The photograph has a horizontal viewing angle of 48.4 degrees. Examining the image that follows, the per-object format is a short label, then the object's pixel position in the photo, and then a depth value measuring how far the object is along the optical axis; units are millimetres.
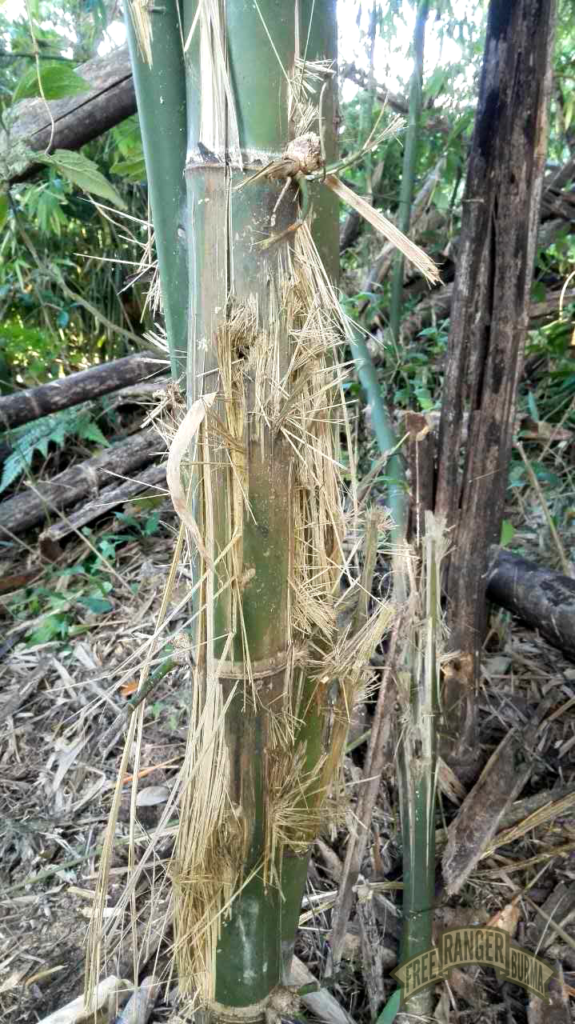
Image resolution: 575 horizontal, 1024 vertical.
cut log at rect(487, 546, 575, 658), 1127
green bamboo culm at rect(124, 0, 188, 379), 519
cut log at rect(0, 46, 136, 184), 1328
